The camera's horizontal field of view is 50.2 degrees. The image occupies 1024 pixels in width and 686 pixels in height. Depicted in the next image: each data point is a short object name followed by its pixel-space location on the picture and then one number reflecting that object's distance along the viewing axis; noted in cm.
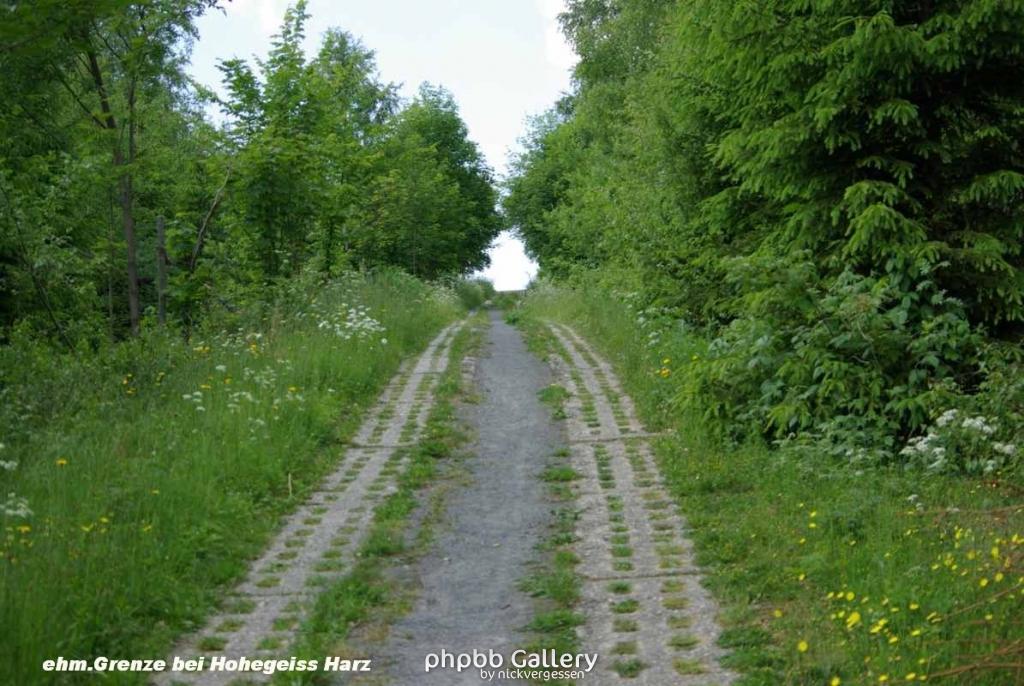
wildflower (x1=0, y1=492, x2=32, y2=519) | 705
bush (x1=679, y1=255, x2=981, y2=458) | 952
